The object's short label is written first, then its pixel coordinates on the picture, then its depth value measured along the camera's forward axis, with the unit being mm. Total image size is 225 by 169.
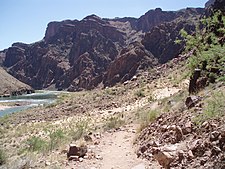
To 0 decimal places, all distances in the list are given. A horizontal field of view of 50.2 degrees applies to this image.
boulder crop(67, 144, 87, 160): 6935
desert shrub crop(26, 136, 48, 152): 8689
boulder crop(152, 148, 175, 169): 5437
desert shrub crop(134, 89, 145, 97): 18819
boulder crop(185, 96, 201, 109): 7019
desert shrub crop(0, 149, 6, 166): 7312
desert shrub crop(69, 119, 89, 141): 9426
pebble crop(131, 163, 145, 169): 5800
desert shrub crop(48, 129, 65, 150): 8723
